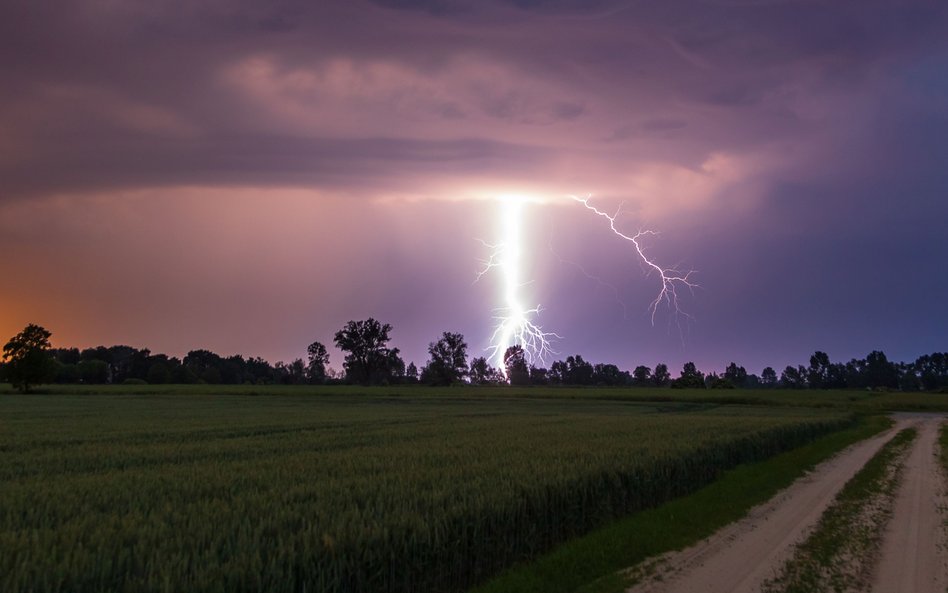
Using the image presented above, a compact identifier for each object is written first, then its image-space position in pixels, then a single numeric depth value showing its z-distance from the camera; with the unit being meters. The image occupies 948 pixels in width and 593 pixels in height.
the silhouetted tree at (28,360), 94.69
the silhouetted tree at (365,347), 179.88
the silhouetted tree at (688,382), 151.62
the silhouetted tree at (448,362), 181.12
